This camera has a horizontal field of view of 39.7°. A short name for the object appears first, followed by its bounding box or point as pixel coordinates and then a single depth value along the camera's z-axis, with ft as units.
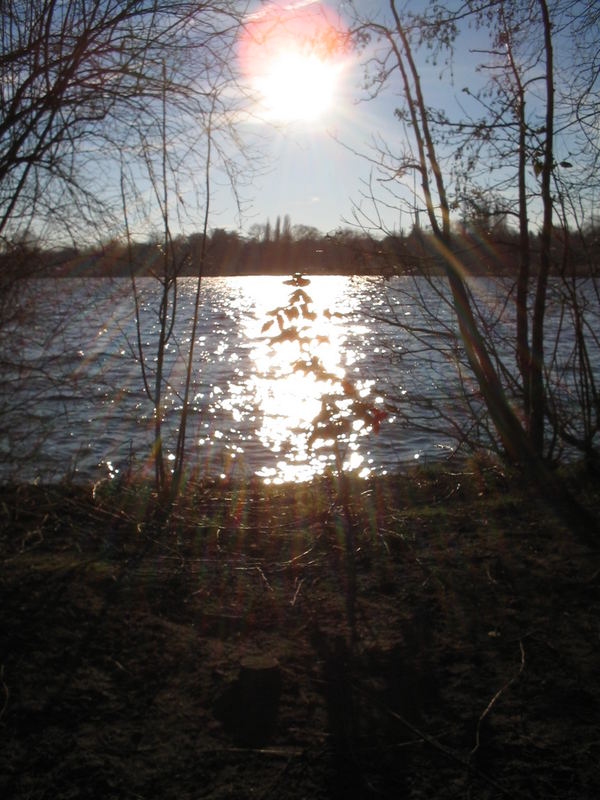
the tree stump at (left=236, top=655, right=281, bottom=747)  10.37
